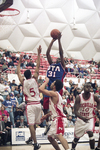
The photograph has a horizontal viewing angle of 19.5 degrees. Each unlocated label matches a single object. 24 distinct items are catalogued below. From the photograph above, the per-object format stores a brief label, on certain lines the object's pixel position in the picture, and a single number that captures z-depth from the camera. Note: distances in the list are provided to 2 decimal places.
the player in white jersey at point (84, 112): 7.73
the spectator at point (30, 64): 17.86
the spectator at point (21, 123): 11.08
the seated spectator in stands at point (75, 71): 18.35
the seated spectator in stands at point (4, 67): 16.18
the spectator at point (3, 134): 10.09
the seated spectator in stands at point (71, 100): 13.22
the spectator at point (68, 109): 12.42
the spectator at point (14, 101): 11.79
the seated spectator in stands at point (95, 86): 15.97
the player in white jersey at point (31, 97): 7.55
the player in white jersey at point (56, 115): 7.00
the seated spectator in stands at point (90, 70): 19.22
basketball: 7.98
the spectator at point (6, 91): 12.57
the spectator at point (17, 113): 11.28
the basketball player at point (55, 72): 8.12
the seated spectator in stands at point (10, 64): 17.29
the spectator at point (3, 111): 10.79
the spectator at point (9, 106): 11.12
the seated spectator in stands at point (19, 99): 12.50
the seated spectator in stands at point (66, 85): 15.05
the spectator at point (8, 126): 10.40
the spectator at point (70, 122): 11.84
